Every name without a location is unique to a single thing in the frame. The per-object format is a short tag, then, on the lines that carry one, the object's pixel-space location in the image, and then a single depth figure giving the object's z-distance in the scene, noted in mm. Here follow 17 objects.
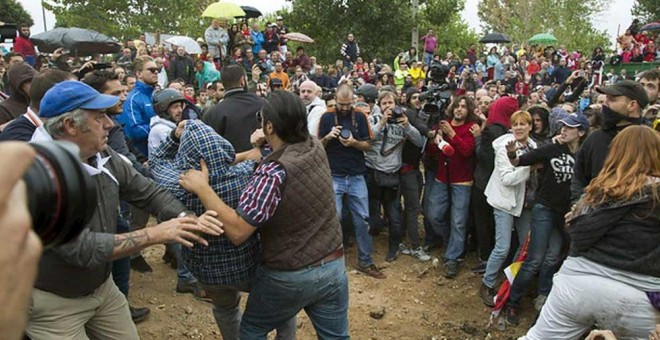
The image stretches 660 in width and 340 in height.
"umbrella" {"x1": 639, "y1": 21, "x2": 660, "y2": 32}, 20408
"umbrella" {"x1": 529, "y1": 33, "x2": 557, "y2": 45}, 26136
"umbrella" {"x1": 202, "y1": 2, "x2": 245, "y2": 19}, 15250
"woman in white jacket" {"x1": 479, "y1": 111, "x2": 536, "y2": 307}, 5039
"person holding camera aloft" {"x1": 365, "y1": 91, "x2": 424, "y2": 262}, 5988
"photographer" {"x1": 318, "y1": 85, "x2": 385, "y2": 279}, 5750
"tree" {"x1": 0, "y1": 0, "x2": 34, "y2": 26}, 35844
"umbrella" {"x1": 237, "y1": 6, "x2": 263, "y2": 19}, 20233
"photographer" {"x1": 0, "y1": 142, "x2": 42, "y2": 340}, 1026
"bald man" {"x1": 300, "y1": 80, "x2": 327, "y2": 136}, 6078
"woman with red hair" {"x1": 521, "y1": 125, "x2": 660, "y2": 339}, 2918
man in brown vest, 2658
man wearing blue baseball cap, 2447
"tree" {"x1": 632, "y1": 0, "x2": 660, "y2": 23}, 34344
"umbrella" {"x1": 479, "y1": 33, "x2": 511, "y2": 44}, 23703
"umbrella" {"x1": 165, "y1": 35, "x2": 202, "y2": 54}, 14633
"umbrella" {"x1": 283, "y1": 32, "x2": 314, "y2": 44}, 18447
